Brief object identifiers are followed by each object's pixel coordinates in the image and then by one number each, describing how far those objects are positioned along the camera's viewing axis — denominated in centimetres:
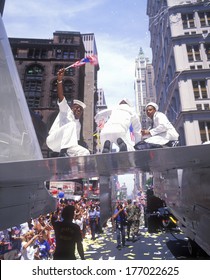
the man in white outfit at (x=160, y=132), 342
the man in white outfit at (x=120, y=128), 327
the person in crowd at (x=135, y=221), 1106
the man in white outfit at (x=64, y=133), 332
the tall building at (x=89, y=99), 5115
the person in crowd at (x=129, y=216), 1078
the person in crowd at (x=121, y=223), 905
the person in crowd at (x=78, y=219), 1043
